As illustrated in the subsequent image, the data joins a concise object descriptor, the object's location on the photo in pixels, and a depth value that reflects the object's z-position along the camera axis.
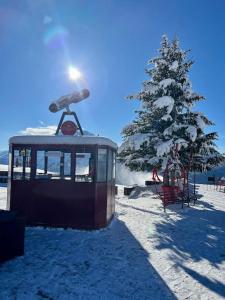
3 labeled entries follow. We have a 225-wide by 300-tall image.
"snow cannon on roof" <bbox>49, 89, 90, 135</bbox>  9.94
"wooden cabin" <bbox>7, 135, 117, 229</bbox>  8.31
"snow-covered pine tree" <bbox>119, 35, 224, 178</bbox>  13.51
